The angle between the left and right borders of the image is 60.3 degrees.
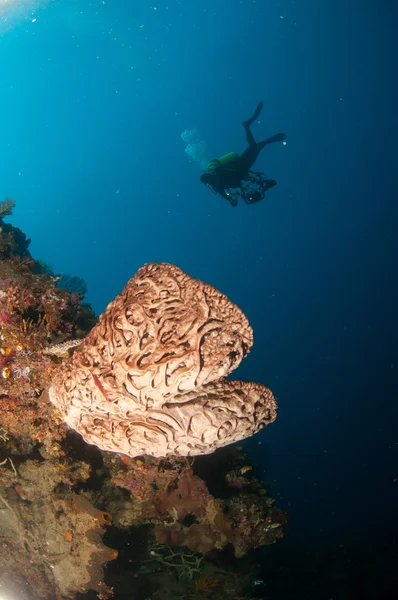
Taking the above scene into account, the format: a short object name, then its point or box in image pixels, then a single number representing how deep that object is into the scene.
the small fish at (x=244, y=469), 6.22
